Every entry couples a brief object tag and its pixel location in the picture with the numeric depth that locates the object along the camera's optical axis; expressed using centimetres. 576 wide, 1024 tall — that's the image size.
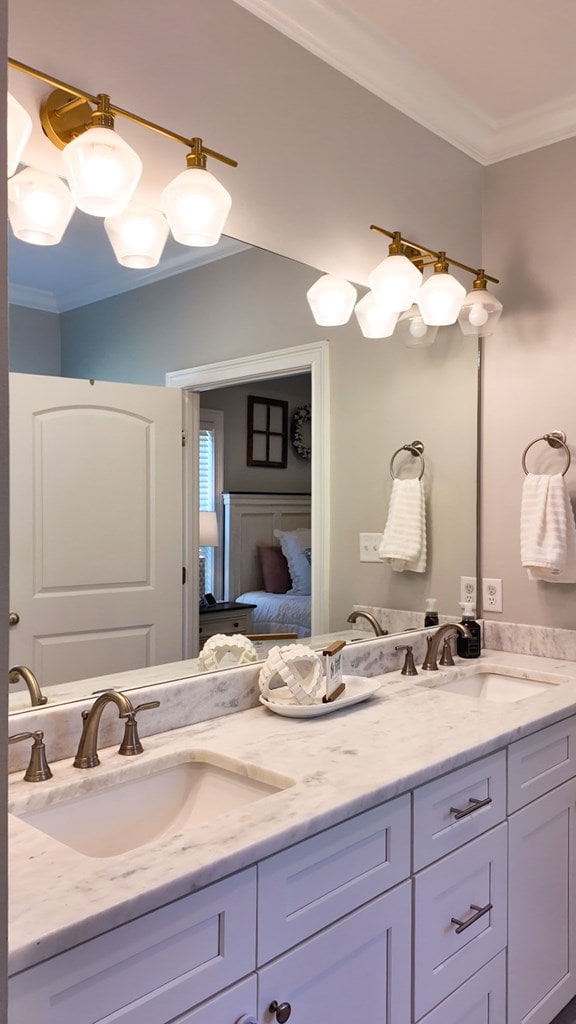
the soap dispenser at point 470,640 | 242
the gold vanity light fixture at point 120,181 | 139
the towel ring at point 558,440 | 236
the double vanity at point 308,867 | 93
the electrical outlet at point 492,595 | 255
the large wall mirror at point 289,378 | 149
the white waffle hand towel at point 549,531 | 228
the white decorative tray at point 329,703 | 169
